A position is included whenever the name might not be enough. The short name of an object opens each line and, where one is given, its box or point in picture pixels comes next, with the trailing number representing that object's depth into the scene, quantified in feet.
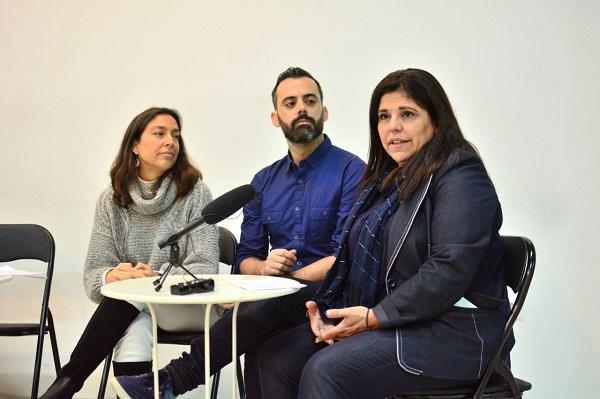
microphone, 5.47
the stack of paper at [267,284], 5.55
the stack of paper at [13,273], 7.98
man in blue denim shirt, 7.64
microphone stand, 5.59
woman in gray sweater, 7.09
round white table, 5.09
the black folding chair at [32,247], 8.79
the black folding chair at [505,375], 5.17
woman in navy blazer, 5.06
